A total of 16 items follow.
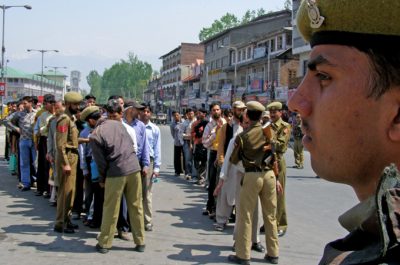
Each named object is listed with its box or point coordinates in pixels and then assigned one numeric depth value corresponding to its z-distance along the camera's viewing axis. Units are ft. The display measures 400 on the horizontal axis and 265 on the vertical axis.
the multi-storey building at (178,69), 264.39
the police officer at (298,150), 46.39
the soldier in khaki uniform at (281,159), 22.11
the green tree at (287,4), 191.47
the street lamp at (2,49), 101.86
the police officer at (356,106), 2.68
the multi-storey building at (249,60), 127.15
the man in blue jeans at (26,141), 33.63
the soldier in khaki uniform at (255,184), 17.88
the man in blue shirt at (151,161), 23.08
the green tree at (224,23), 250.78
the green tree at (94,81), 570.13
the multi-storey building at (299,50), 106.73
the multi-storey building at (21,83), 326.85
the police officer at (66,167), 22.03
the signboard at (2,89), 89.77
